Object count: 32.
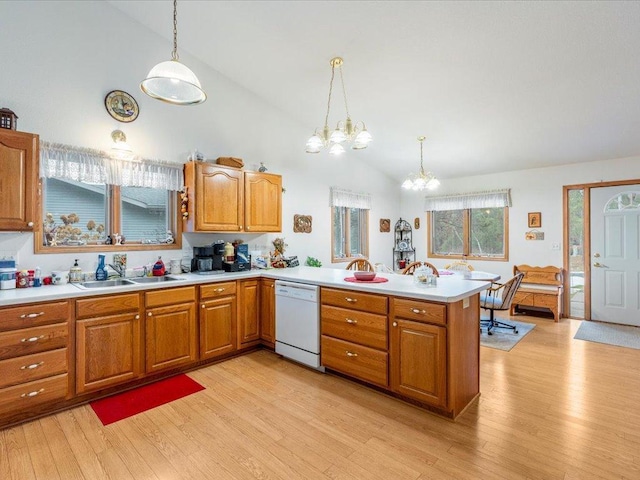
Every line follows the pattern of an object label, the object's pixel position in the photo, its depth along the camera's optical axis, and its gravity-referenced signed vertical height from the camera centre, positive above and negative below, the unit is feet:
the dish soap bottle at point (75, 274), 9.84 -0.97
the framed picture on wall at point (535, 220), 17.92 +1.09
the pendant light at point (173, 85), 6.40 +3.34
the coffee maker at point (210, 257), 12.42 -0.61
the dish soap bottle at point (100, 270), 10.28 -0.89
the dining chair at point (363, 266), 13.41 -1.05
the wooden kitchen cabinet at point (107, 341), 8.49 -2.69
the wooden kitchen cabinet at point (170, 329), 9.66 -2.67
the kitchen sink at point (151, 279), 10.89 -1.27
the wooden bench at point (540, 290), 16.48 -2.58
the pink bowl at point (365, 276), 10.08 -1.09
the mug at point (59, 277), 9.55 -1.03
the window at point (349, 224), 18.42 +0.98
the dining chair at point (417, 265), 12.40 -1.07
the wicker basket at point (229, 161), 12.80 +3.11
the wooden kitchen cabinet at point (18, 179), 8.14 +1.59
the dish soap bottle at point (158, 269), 11.56 -0.97
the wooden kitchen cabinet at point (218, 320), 10.84 -2.67
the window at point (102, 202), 9.88 +1.33
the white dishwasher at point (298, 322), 10.41 -2.71
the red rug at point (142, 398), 8.26 -4.29
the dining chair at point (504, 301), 14.43 -2.70
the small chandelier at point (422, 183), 14.21 +2.54
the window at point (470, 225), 19.35 +0.92
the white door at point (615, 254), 15.48 -0.70
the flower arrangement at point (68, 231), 9.91 +0.33
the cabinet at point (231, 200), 11.82 +1.61
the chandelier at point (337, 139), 9.04 +2.87
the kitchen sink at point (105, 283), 9.46 -1.26
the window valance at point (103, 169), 9.62 +2.37
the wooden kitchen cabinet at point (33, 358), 7.44 -2.74
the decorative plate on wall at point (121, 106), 10.71 +4.50
